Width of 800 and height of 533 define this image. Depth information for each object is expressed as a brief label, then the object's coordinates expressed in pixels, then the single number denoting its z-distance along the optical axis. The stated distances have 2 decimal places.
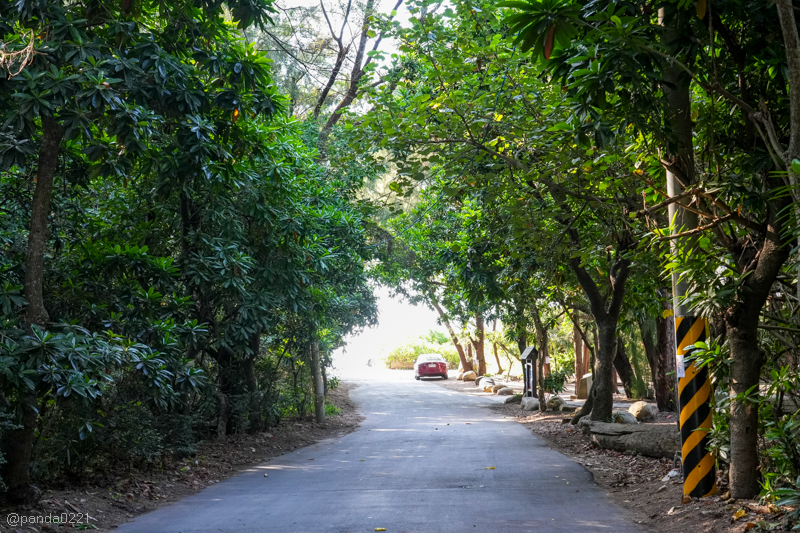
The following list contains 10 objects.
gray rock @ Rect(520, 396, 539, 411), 21.60
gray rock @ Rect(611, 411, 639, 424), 14.57
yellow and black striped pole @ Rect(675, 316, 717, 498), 6.92
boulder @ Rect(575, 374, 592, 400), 24.08
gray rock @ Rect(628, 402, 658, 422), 16.66
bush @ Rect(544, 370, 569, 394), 23.73
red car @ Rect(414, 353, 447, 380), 41.88
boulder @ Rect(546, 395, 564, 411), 20.67
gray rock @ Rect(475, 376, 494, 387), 32.19
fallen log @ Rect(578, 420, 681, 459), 10.02
